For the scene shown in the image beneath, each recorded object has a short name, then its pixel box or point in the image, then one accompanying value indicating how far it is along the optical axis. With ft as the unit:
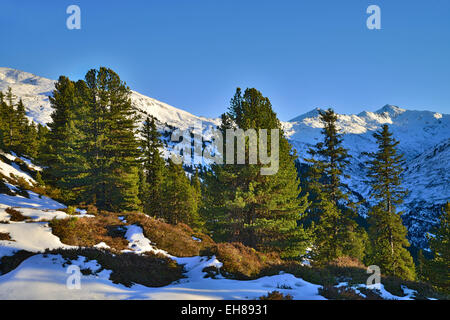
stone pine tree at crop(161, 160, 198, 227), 122.21
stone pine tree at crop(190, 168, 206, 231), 132.57
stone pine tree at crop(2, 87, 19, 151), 152.01
